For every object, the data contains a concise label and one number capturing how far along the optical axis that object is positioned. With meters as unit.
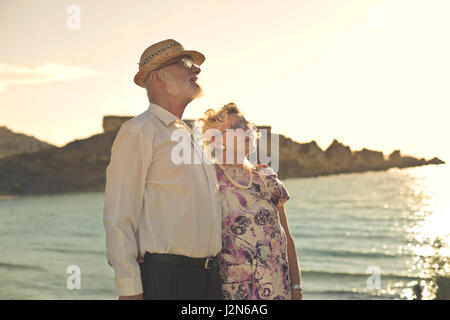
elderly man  1.80
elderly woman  2.13
